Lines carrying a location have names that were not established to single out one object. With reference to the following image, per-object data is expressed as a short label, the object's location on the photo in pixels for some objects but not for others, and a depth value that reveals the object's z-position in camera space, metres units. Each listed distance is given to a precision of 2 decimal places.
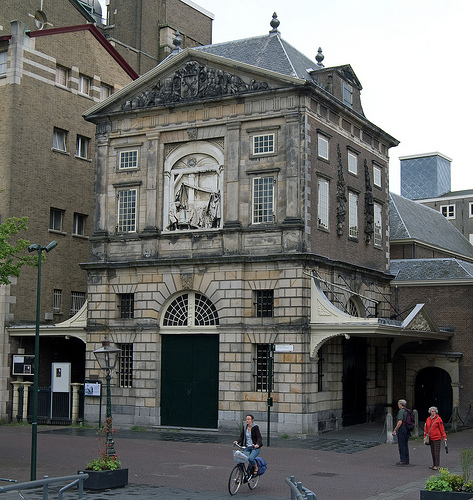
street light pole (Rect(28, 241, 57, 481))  19.09
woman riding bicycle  18.62
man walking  23.17
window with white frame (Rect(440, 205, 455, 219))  62.81
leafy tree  24.34
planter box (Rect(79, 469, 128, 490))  18.53
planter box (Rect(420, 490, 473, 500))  14.47
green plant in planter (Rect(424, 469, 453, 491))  14.75
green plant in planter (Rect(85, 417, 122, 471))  18.84
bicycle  18.12
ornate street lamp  20.30
